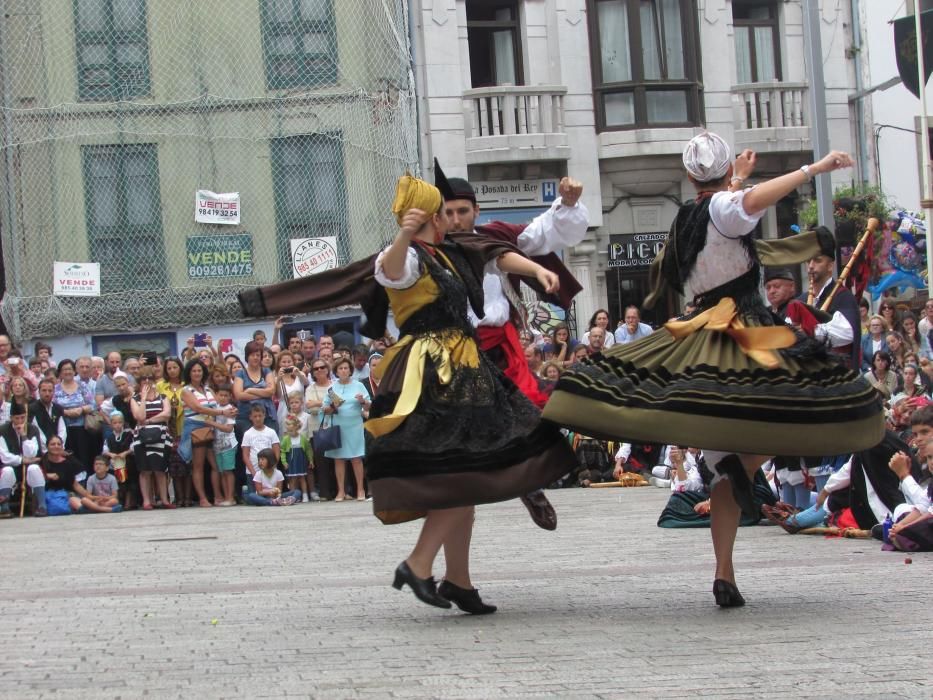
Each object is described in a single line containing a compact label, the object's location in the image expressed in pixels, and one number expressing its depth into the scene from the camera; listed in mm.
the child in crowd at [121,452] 15188
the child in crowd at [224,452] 15180
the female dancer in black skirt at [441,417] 6105
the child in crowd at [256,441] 15164
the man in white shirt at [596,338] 16125
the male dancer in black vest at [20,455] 14625
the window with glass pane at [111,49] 21406
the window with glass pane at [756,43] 24812
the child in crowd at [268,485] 15031
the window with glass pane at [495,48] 23906
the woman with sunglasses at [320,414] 15309
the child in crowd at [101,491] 15000
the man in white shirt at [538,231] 6629
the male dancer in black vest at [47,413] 15000
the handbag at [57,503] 14922
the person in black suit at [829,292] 6641
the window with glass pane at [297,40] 21641
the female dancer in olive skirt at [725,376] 5871
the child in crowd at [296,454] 15328
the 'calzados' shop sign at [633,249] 23641
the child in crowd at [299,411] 15391
